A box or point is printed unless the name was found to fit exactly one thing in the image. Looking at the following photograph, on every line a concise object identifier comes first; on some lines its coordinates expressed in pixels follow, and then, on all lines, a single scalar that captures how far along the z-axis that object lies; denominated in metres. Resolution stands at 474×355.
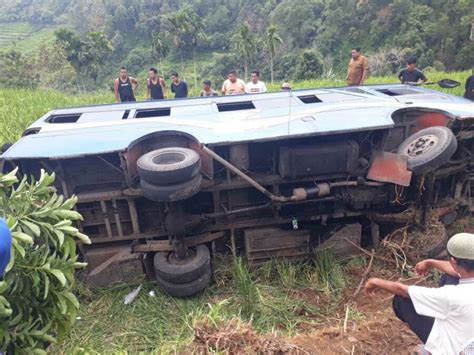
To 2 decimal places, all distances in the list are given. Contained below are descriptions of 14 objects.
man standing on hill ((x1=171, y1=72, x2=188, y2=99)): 9.05
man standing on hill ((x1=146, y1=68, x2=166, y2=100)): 8.91
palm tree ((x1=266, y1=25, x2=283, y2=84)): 32.54
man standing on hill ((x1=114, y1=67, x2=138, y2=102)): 8.51
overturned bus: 4.43
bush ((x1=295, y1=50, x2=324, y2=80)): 31.98
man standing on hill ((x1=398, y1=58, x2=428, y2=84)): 8.09
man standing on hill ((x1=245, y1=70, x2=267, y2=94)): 8.36
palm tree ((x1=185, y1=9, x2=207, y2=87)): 39.62
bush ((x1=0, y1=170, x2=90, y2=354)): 2.35
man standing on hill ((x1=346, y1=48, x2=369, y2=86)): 8.84
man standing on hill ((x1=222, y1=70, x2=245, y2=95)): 8.22
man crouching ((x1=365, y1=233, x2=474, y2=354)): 2.31
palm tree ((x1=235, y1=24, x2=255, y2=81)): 35.67
